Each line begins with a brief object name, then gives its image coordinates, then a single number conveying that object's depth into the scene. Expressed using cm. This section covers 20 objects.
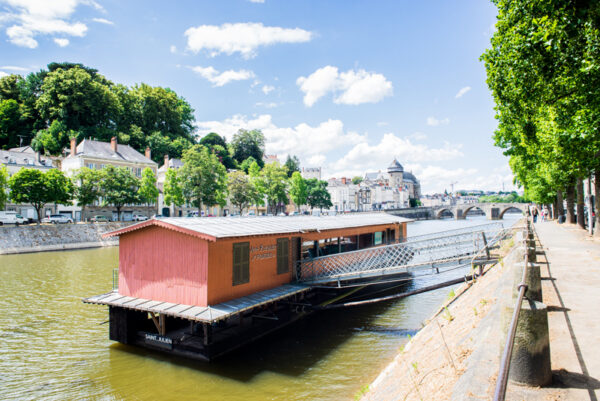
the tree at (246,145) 11688
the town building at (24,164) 5600
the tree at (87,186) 5481
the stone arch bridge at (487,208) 11094
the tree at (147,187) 6141
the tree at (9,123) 7388
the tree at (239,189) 6625
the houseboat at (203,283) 1366
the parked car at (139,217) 6285
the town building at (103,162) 6241
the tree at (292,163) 13690
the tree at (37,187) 4709
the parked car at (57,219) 5103
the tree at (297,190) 9081
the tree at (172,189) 6266
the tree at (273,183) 7756
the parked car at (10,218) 4741
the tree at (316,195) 11044
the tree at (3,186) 4656
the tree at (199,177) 5975
